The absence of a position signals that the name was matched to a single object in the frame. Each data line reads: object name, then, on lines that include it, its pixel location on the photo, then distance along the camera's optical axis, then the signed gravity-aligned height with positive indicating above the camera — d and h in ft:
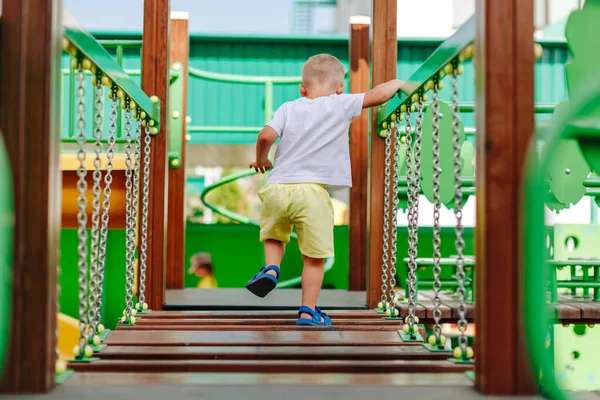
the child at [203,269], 17.63 -1.41
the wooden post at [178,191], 11.69 +0.47
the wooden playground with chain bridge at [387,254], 4.29 -0.27
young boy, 7.66 +0.59
